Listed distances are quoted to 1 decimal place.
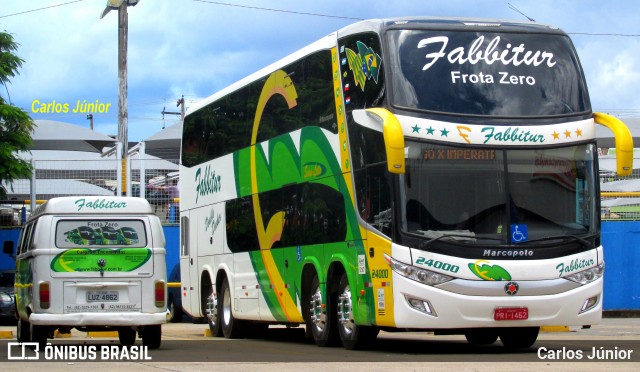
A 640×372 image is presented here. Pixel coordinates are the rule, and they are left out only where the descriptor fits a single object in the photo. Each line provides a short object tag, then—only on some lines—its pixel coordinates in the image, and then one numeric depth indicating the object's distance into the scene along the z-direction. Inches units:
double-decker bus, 590.2
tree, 1151.6
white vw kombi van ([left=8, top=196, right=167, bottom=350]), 658.2
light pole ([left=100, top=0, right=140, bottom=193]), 1263.5
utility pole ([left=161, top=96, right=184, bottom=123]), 2834.6
